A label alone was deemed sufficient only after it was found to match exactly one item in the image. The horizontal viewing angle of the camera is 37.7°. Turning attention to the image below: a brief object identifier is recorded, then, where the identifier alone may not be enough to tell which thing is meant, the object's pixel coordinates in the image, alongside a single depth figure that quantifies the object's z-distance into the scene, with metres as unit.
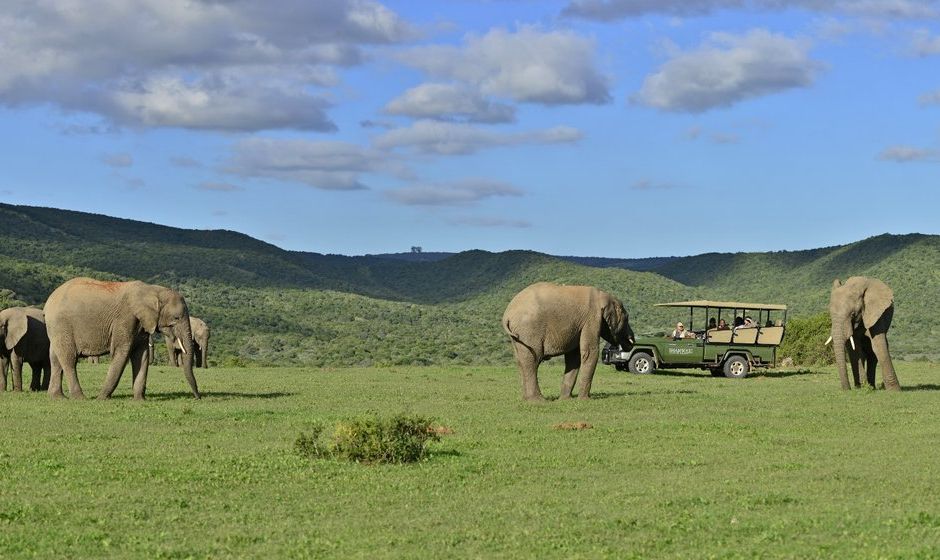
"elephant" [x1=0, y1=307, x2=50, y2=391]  33.31
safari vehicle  43.25
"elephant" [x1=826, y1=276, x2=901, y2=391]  33.62
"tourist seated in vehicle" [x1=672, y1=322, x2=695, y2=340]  44.31
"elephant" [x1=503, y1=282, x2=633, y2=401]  29.49
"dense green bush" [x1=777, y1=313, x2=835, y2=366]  54.50
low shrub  19.39
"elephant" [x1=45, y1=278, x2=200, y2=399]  29.47
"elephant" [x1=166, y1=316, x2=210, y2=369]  49.38
